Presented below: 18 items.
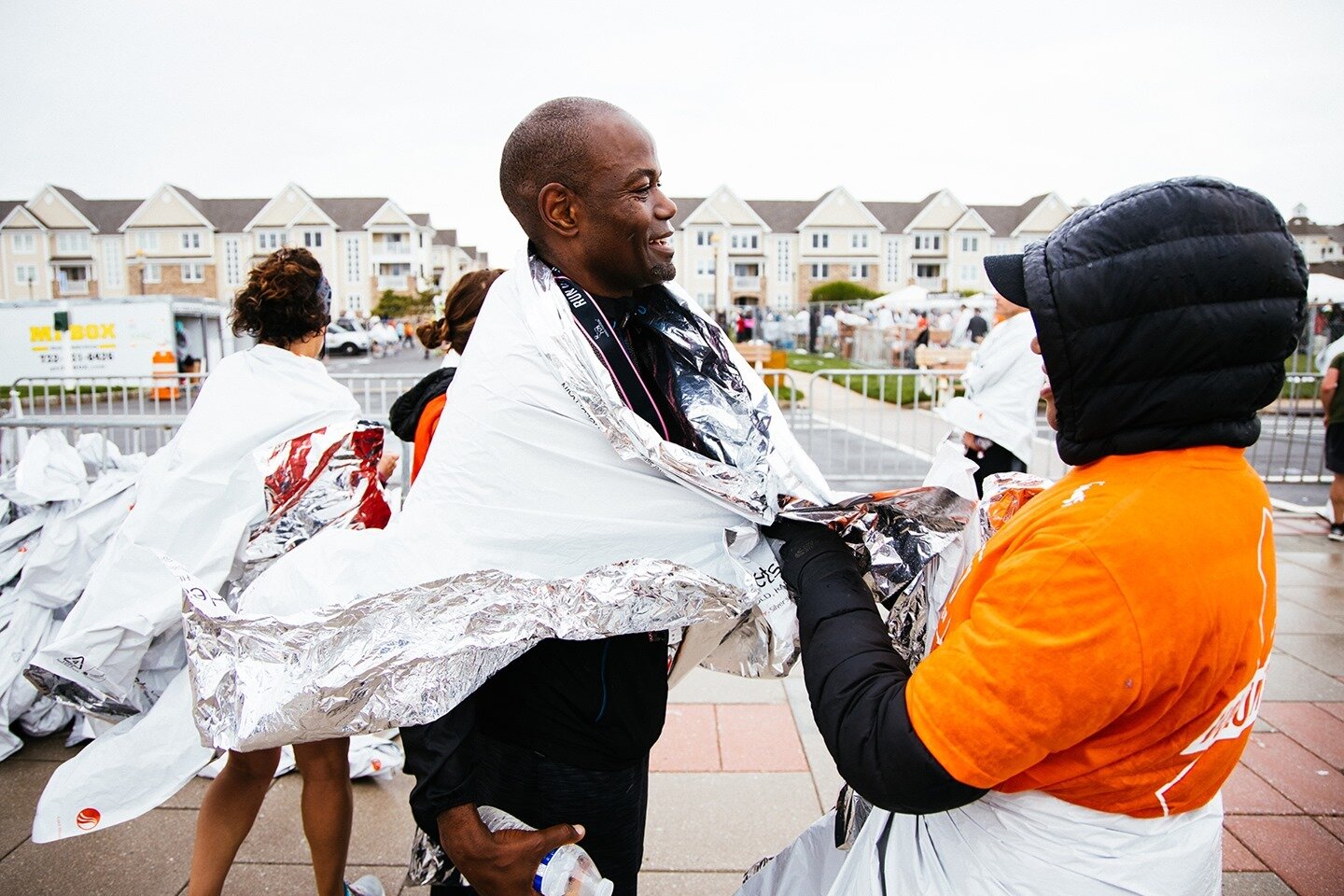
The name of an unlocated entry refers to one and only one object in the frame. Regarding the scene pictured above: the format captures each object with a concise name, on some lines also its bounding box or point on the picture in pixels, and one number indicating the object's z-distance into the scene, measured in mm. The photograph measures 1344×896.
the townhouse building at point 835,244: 69375
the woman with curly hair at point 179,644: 2191
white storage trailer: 20328
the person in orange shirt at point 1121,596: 1007
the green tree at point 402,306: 57125
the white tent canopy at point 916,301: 30031
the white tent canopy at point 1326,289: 20969
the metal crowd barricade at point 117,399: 8628
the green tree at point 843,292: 48531
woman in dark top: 2926
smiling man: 1499
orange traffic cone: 20359
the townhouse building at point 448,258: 85038
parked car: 38812
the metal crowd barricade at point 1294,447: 9219
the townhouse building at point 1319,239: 69000
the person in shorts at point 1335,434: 6648
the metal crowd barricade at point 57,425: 5938
